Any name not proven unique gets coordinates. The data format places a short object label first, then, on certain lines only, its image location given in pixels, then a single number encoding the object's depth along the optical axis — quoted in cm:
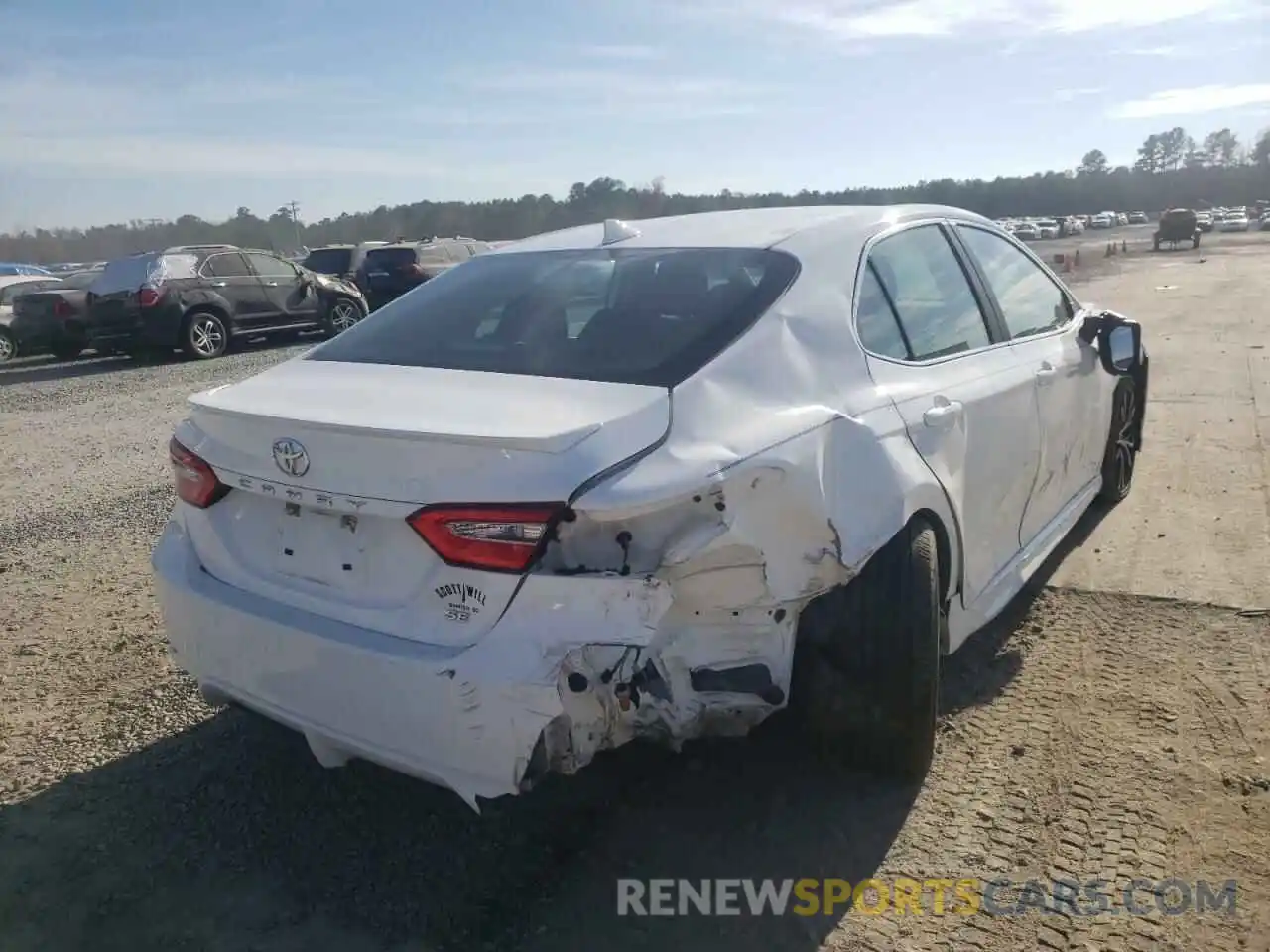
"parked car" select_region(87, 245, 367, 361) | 1480
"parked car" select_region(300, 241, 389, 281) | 2008
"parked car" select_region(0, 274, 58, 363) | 1670
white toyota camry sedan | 224
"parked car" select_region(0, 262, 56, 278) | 2458
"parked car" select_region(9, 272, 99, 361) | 1588
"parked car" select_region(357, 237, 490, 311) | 1920
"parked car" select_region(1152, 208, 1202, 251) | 4366
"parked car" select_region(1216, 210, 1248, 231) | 6508
